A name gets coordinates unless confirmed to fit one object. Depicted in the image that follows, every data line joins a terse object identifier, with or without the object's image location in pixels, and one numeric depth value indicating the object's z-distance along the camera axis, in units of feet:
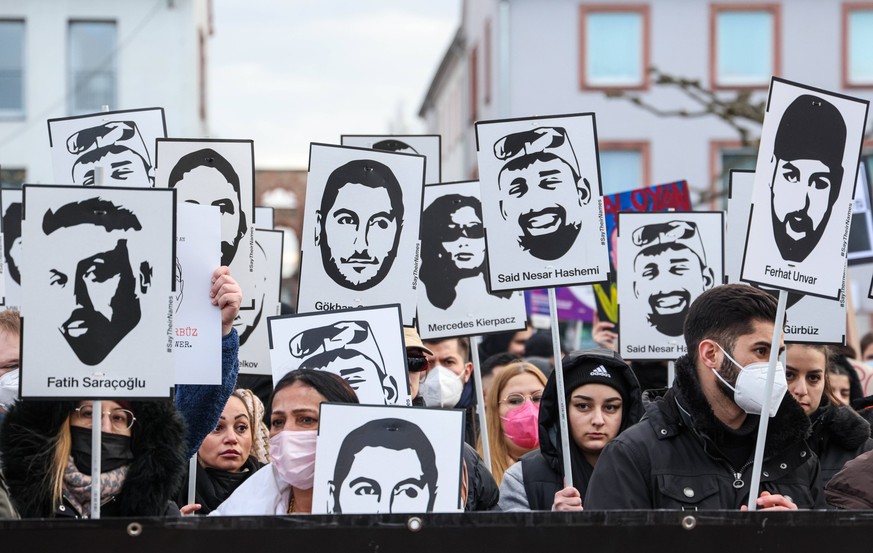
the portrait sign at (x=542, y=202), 18.85
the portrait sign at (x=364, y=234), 21.11
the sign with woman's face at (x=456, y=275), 24.20
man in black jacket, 15.05
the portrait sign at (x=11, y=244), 23.41
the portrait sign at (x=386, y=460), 13.38
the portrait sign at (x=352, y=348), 18.44
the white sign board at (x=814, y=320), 22.02
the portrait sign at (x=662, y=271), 24.62
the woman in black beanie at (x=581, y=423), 19.12
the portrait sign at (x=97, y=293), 12.76
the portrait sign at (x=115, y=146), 22.65
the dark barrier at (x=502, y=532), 10.69
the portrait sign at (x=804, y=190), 16.11
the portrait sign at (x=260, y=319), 22.71
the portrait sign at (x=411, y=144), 25.18
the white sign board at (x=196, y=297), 15.66
